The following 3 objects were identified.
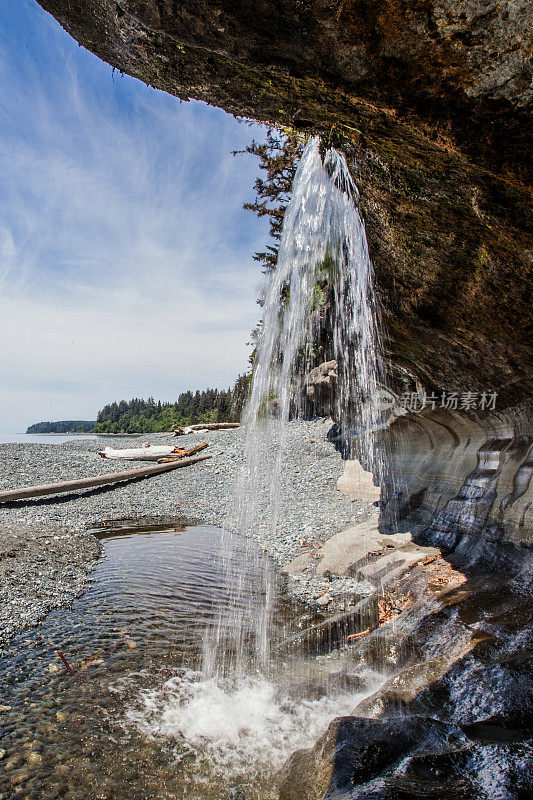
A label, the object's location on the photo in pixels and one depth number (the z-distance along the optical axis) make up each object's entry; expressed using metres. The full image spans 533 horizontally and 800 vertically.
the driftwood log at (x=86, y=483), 14.77
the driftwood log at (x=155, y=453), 24.08
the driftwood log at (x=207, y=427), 34.85
